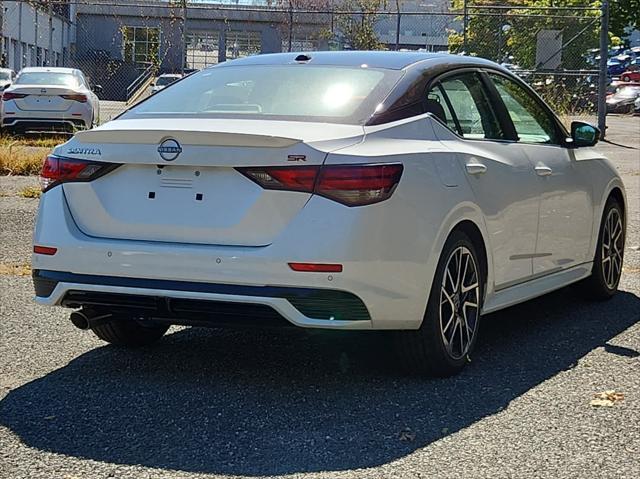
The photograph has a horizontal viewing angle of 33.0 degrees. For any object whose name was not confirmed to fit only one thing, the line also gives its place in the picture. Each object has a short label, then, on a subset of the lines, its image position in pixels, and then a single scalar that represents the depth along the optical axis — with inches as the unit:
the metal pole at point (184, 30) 843.7
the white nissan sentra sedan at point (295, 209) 177.0
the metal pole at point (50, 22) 1066.3
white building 1551.4
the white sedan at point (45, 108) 742.5
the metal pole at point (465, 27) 859.4
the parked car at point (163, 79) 1319.1
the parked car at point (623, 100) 1441.9
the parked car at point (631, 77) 1694.1
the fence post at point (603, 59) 845.2
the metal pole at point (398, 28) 886.0
